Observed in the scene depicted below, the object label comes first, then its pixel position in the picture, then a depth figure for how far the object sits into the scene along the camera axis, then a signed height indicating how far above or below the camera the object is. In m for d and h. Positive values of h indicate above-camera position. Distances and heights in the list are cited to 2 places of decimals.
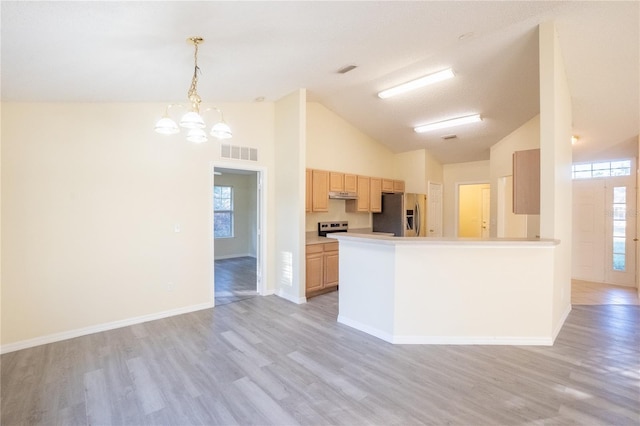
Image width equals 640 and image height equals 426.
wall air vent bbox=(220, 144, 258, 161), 4.34 +0.92
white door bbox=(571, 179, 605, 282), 5.36 -0.36
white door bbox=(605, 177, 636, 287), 5.05 -0.37
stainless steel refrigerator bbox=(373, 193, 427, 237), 6.04 -0.08
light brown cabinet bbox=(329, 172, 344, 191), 5.35 +0.57
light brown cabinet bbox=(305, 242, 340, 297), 4.64 -0.95
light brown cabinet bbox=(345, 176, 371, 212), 5.90 +0.24
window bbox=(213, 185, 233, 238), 8.20 +0.01
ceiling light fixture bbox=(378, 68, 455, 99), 3.85 +1.83
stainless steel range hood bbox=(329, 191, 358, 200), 5.42 +0.31
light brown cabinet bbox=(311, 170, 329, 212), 5.02 +0.36
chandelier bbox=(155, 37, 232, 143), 2.21 +0.69
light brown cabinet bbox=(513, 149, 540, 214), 3.37 +0.35
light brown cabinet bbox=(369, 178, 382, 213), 6.15 +0.36
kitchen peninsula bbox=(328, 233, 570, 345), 2.90 -0.81
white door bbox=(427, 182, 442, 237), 6.88 +0.03
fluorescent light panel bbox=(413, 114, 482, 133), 5.05 +1.63
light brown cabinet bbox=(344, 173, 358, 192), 5.63 +0.57
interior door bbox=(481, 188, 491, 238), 7.81 +0.04
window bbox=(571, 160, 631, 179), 5.13 +0.79
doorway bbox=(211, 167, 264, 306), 7.92 -0.26
